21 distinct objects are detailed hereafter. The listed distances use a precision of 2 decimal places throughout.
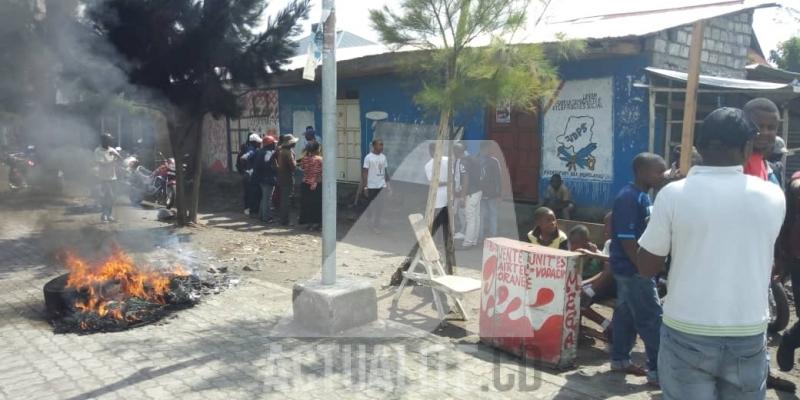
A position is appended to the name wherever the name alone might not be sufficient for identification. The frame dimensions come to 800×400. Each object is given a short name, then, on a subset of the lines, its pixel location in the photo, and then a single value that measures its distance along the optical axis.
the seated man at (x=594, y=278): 5.04
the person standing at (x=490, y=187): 9.73
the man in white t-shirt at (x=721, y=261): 2.39
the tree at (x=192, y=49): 9.02
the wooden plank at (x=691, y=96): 6.34
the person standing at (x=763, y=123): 4.10
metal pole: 5.21
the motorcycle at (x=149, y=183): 14.73
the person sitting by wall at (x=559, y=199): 10.05
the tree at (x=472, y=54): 6.26
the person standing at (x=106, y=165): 11.14
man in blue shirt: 3.98
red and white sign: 4.50
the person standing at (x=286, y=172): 11.24
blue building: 9.37
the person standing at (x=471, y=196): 9.66
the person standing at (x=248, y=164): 12.81
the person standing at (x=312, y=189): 10.65
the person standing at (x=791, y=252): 4.24
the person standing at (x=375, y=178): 11.12
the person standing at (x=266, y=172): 11.68
